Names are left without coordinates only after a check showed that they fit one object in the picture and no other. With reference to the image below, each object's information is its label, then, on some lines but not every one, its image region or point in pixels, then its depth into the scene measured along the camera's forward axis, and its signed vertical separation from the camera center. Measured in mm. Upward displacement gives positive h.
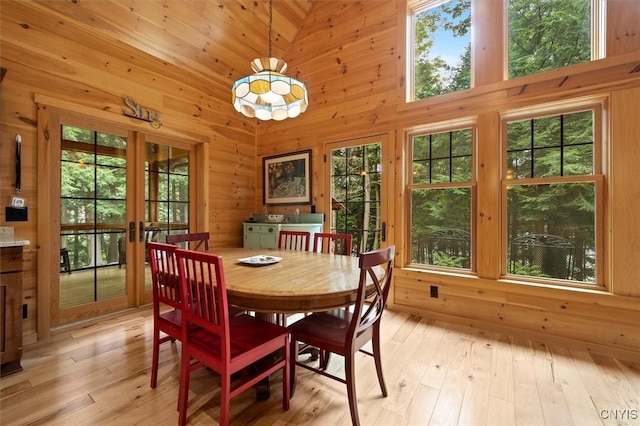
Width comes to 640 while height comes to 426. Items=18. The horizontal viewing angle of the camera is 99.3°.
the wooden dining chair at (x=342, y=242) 2526 -293
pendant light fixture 1938 +892
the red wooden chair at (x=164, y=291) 1605 -500
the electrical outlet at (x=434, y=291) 2963 -861
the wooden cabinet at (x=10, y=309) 1890 -690
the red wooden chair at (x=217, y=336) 1297 -694
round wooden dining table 1332 -385
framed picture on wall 3961 +516
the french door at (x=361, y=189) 3354 +304
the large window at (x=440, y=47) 2994 +1905
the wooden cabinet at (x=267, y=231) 3619 -261
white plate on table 1933 -356
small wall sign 3006 +1131
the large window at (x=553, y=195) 2414 +162
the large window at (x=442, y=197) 2932 +167
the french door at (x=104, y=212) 2650 -3
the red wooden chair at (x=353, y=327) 1397 -698
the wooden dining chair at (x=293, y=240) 2863 -306
